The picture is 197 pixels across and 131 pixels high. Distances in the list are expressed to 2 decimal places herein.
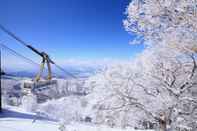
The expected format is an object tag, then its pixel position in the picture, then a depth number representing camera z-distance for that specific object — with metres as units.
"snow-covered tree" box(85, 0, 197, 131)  7.05
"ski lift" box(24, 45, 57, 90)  13.69
